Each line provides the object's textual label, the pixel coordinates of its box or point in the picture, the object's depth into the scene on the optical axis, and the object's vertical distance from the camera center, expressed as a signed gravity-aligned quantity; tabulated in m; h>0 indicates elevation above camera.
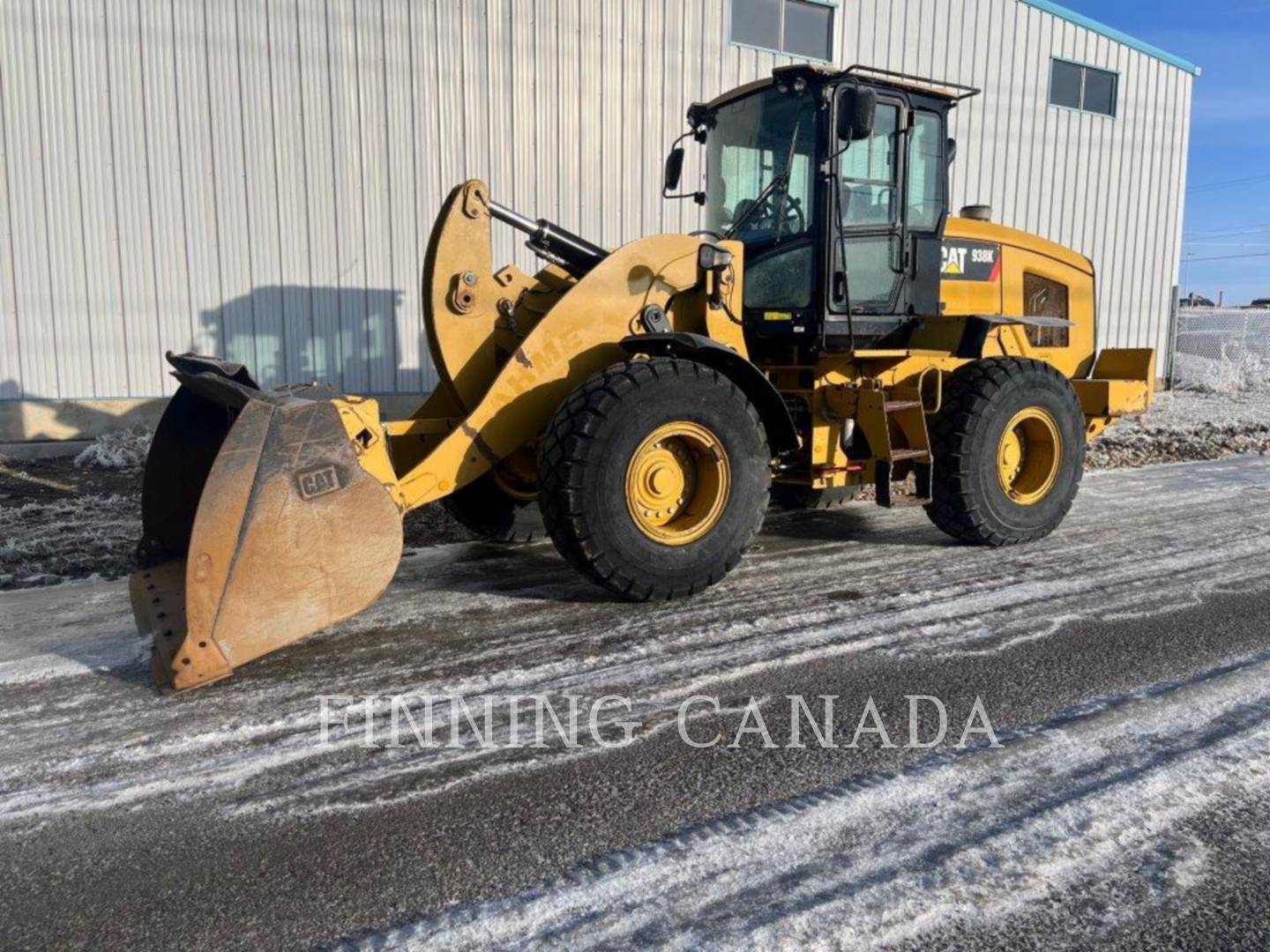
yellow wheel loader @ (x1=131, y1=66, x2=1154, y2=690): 3.62 -0.25
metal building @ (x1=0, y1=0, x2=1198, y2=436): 9.05 +2.11
